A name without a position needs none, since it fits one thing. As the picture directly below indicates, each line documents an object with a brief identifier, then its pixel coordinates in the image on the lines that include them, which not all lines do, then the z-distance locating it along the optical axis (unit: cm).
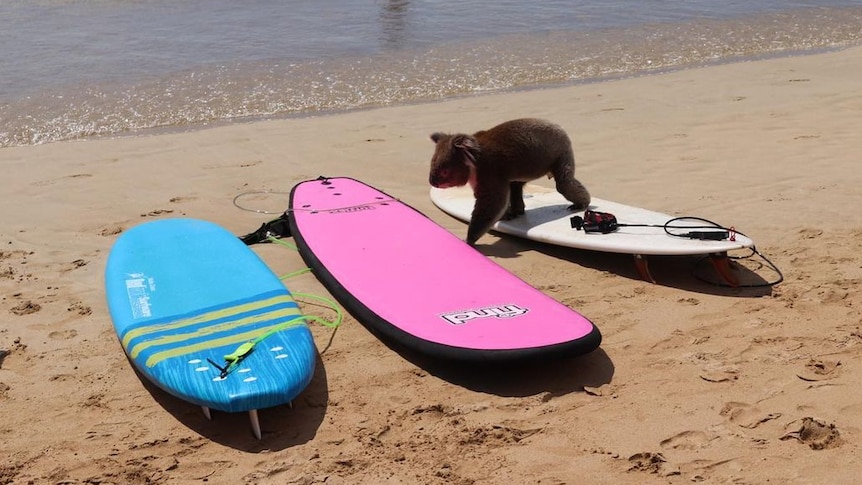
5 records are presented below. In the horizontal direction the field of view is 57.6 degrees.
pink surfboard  326
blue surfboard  296
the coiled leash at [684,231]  408
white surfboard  407
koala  457
